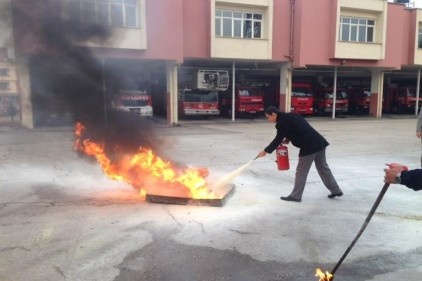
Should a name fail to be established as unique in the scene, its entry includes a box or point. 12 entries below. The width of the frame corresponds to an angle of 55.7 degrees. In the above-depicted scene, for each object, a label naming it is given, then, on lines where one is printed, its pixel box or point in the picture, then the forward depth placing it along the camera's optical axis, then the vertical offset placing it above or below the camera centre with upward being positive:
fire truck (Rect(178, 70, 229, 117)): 22.56 -0.28
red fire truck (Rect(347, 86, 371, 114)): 28.22 -0.85
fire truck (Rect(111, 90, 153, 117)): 18.53 -0.62
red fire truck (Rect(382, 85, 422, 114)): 29.09 -0.83
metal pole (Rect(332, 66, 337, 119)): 25.35 -0.46
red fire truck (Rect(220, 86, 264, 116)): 23.86 -0.71
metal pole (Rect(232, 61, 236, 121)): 22.81 -0.18
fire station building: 18.16 +2.37
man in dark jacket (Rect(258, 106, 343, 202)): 6.14 -0.79
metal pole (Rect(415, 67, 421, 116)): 27.93 -0.56
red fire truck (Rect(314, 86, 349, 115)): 26.08 -0.81
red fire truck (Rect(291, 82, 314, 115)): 24.83 -0.63
